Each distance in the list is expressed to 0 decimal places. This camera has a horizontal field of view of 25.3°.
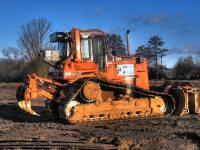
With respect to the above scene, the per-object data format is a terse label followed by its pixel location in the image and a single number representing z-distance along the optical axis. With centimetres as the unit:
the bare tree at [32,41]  7703
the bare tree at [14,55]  8070
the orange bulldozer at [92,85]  1622
